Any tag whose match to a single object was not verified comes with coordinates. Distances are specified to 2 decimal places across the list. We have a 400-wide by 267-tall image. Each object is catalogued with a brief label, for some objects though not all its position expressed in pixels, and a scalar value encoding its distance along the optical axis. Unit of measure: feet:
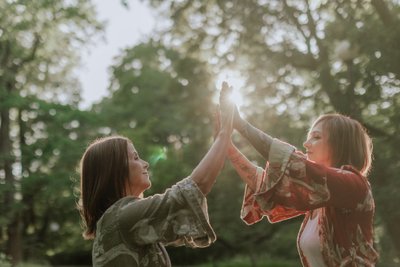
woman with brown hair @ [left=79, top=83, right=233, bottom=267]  6.72
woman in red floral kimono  7.42
